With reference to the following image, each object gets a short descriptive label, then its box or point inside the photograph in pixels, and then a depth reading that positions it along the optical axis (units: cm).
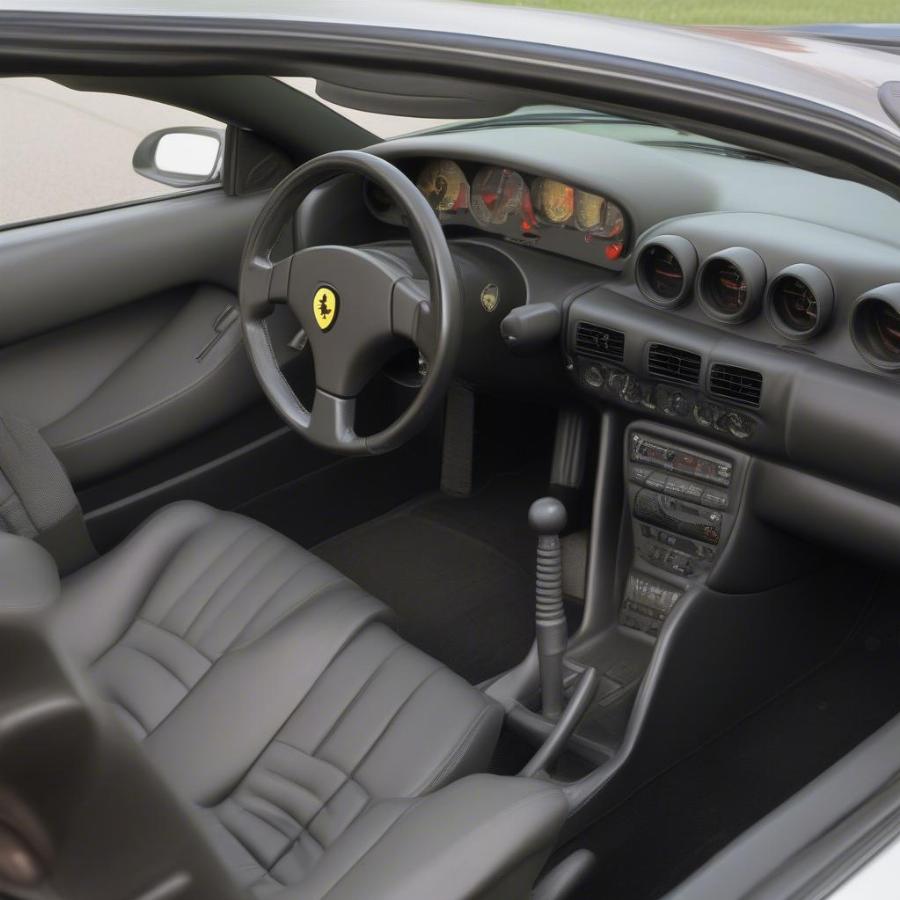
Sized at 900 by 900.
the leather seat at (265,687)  169
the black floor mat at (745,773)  216
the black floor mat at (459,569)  279
